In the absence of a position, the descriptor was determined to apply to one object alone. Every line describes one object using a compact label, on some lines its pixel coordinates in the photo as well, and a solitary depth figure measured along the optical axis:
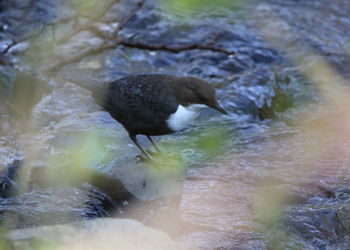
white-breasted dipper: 10.16
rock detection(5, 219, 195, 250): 7.01
